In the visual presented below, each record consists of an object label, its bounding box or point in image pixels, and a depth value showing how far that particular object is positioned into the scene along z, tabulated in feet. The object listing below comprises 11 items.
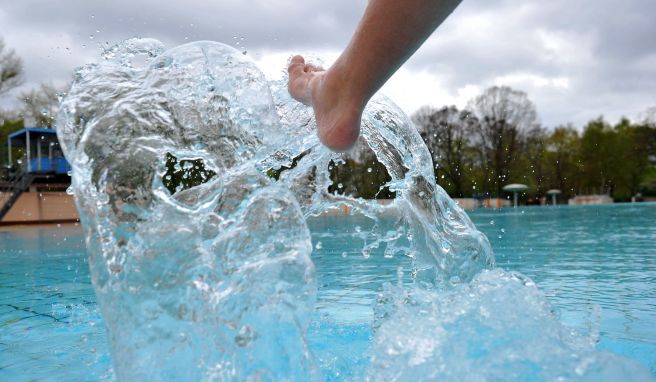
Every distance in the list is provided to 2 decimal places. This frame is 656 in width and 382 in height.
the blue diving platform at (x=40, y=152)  68.49
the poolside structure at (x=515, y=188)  109.19
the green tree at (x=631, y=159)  127.03
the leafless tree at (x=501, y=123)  110.52
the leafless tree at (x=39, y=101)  71.72
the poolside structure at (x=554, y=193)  122.64
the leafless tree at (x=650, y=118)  131.03
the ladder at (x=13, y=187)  61.36
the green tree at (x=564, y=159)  123.48
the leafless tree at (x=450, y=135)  108.68
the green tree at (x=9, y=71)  72.54
